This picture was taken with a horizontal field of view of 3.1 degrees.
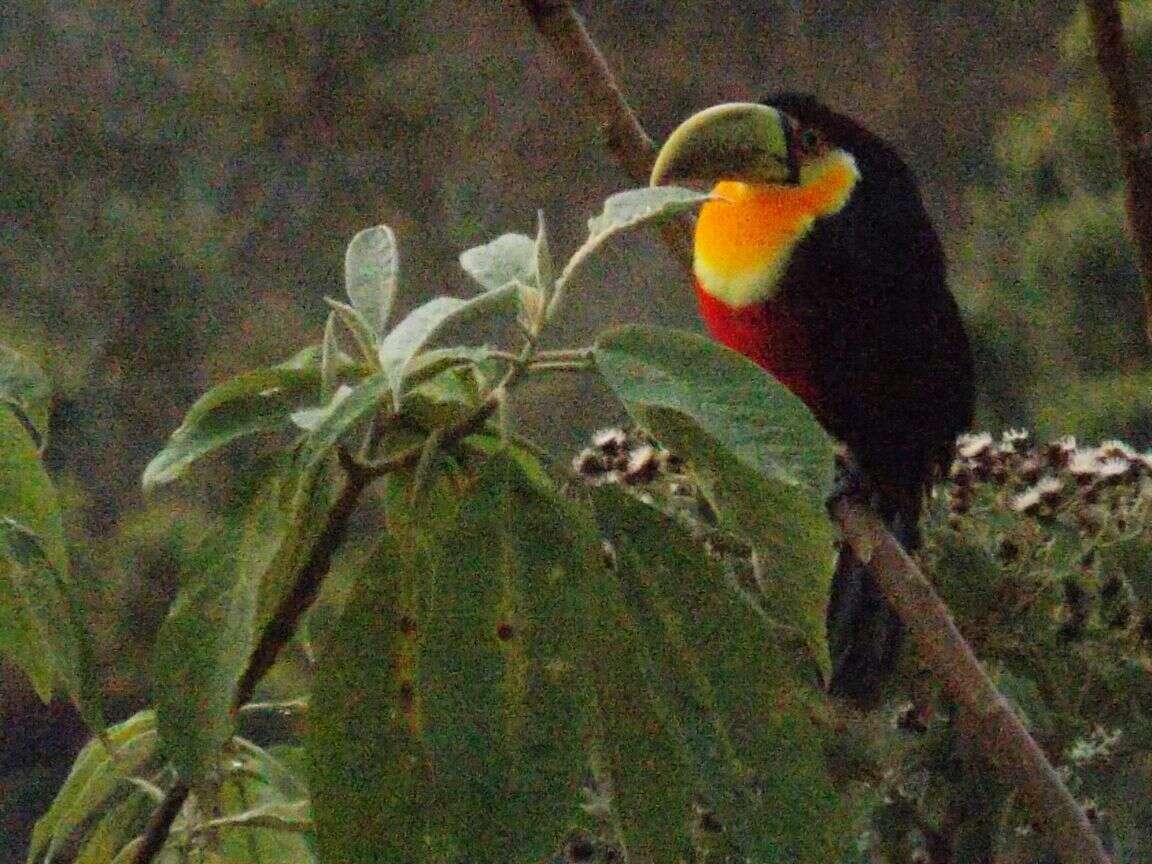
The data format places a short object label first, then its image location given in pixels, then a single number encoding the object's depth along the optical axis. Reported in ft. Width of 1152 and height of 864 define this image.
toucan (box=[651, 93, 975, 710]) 36.02
